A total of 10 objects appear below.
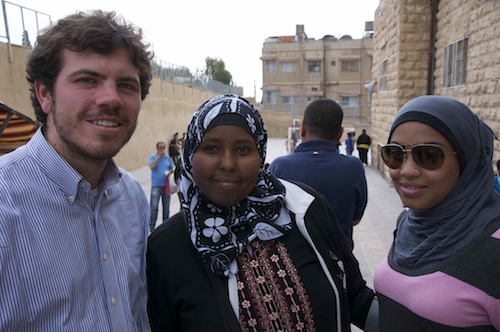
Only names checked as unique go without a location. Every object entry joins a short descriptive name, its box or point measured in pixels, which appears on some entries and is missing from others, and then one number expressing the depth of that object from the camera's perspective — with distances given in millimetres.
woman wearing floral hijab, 1512
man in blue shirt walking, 6832
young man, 1252
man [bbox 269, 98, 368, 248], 3053
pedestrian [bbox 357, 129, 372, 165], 14430
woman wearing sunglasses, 1264
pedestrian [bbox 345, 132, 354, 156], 16281
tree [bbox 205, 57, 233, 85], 54812
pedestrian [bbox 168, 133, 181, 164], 13785
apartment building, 36500
